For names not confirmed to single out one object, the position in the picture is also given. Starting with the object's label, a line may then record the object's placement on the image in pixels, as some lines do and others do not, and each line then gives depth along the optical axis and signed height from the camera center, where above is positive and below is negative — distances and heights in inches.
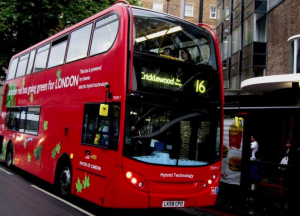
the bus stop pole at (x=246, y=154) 402.9 -4.4
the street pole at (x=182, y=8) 544.0 +191.4
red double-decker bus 278.5 +22.6
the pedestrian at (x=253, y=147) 449.1 +4.1
